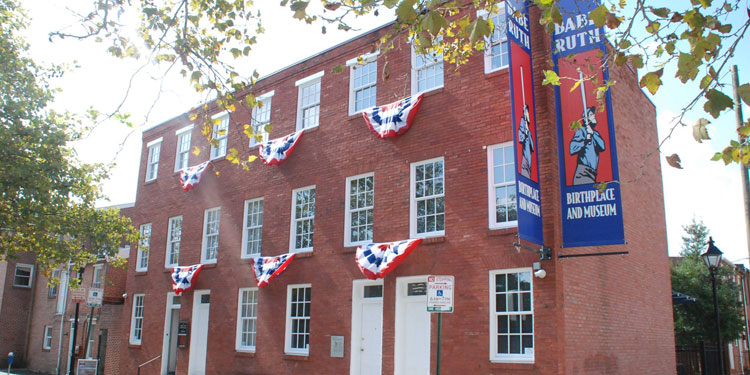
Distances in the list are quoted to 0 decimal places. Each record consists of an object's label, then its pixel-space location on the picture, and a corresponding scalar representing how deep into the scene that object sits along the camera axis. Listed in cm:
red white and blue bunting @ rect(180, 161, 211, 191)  2208
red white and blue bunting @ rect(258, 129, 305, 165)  1880
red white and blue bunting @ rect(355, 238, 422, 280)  1475
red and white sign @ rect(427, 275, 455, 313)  1054
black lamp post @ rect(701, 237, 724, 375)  1652
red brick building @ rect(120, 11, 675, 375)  1341
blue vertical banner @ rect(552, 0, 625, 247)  1252
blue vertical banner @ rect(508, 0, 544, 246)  1218
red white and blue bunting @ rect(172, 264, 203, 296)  2100
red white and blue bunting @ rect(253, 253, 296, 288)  1778
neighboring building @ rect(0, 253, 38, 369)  3712
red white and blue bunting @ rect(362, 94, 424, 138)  1580
